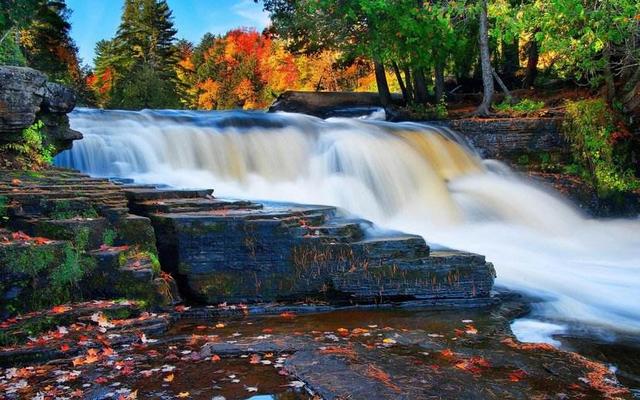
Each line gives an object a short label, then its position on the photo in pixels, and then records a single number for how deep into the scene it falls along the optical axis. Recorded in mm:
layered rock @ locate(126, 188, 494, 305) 6613
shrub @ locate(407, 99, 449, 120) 17359
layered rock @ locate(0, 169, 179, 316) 5426
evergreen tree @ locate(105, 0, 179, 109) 29859
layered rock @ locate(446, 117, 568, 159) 14359
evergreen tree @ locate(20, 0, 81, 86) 27922
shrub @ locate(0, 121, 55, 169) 8094
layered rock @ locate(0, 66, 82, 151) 7379
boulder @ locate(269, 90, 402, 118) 19844
